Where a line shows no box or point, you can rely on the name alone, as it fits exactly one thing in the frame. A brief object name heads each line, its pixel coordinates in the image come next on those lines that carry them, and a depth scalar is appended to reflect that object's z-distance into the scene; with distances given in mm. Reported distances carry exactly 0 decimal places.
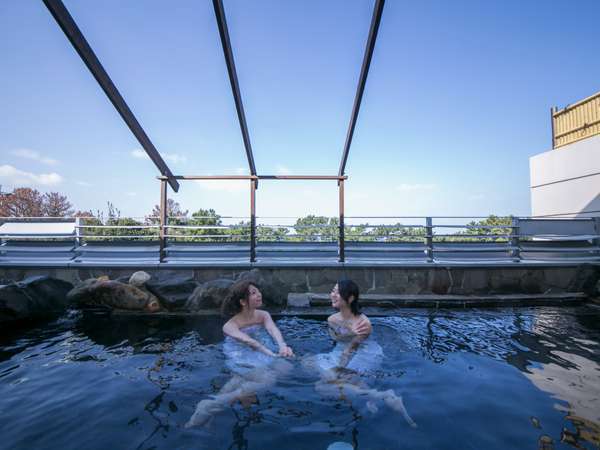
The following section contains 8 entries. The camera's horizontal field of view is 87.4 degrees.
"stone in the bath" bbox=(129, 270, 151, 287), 5380
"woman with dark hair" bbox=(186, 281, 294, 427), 2293
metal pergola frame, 4324
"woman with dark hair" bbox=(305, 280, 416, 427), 2365
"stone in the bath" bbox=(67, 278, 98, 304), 5000
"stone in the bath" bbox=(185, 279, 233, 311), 5109
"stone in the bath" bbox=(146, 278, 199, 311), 5148
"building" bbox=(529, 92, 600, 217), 8594
